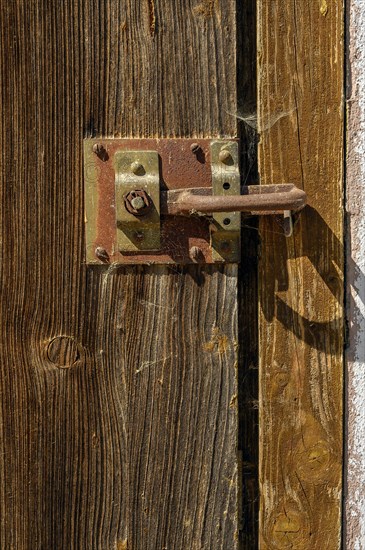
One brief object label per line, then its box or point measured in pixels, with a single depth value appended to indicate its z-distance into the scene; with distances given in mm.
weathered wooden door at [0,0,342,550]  1470
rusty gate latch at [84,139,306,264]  1458
